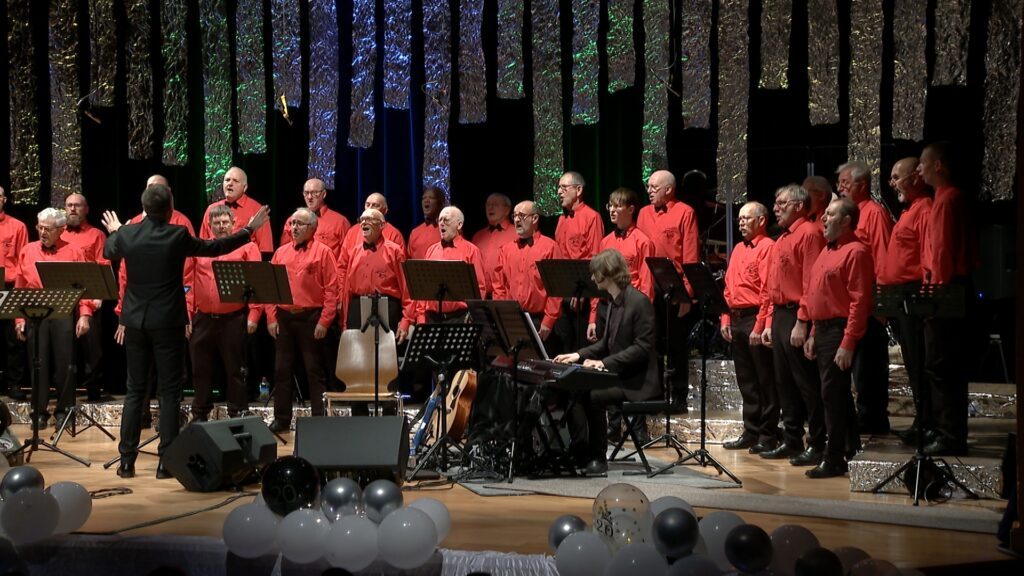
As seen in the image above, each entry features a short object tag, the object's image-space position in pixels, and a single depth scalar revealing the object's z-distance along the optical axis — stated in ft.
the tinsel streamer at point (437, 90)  35.29
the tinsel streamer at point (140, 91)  36.50
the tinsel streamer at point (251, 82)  35.99
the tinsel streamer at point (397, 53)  35.47
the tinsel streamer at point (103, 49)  36.35
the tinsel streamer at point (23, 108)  36.47
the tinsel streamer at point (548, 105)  34.30
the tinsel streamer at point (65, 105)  36.58
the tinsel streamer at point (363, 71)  35.58
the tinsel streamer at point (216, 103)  36.19
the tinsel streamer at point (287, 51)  35.88
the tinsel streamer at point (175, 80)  36.29
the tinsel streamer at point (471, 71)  34.86
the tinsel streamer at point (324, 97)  35.73
